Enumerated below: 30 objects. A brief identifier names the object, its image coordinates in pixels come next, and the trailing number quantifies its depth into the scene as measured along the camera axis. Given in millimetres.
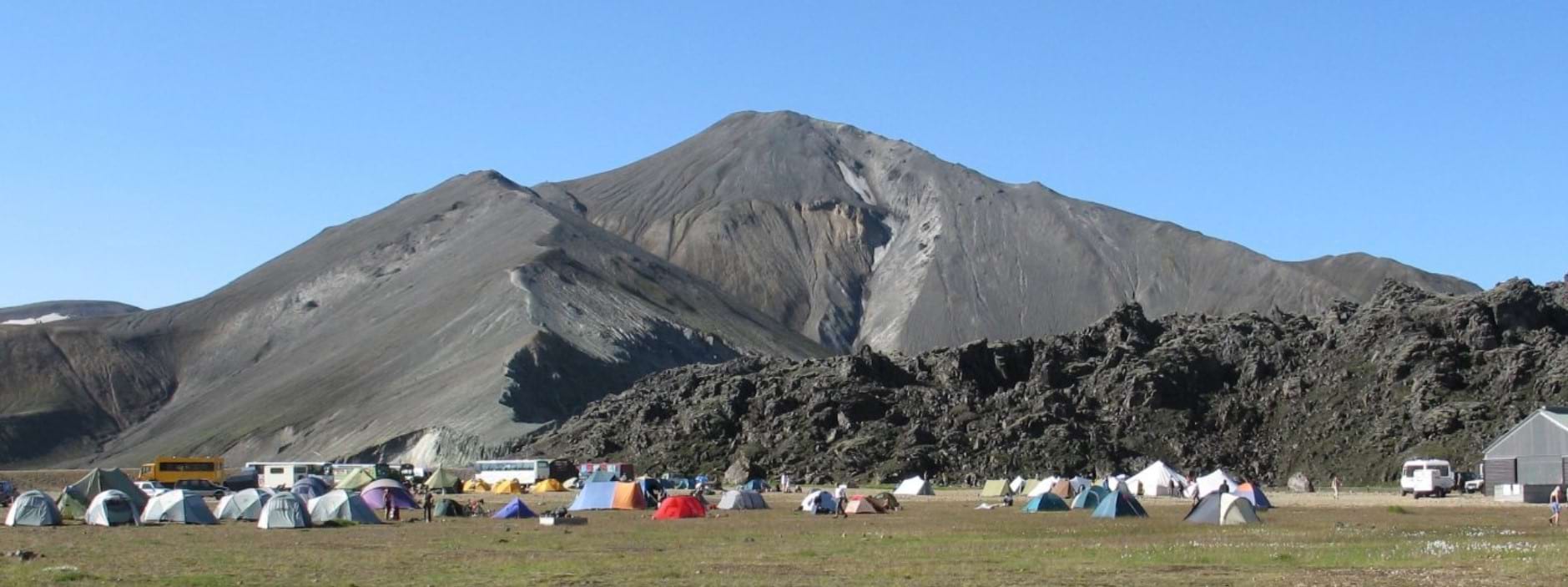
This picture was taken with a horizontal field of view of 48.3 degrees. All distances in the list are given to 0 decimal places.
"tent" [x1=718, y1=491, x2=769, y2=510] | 65125
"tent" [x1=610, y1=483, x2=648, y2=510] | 63844
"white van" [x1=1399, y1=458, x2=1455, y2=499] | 73250
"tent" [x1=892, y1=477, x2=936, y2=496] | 84375
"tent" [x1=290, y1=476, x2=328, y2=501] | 66875
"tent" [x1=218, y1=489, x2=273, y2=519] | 53625
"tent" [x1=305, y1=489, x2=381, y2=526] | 51219
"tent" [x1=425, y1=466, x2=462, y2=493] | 88888
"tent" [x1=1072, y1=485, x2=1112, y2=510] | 59969
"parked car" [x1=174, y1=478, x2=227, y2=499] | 81375
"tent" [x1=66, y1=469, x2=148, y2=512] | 59188
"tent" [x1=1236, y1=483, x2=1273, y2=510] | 57812
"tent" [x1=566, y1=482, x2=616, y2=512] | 63781
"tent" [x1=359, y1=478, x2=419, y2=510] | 58719
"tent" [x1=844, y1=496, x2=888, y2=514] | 59625
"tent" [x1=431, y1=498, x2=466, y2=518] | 57844
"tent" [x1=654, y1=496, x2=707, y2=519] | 56719
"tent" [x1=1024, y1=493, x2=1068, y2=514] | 59938
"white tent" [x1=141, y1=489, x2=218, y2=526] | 51812
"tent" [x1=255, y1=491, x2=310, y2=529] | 48250
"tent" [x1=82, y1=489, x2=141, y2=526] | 50688
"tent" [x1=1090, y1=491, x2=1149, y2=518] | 52316
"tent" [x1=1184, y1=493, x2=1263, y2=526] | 48500
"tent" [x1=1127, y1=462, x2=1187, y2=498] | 79812
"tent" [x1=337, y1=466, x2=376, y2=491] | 85250
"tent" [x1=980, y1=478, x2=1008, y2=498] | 80438
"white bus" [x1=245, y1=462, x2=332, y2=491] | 98688
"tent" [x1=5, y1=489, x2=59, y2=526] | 50897
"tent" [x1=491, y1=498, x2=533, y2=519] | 55719
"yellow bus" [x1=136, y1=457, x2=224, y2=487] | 94312
